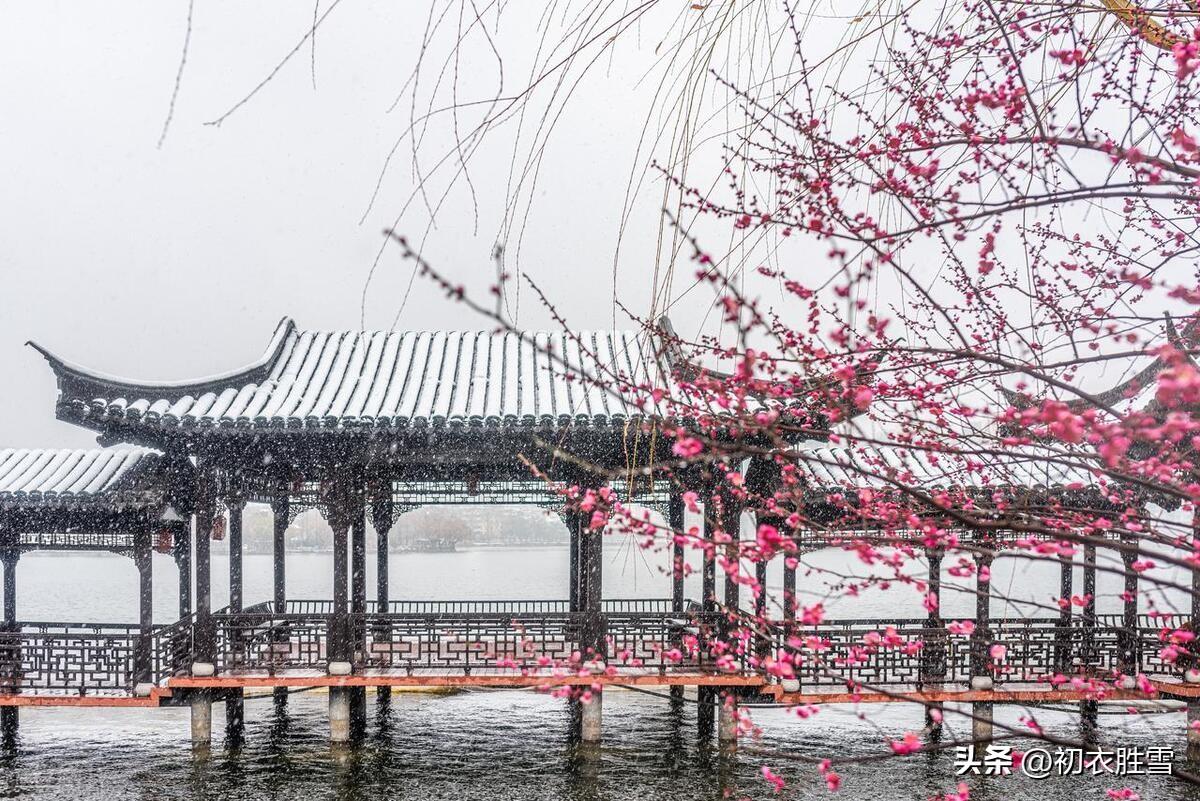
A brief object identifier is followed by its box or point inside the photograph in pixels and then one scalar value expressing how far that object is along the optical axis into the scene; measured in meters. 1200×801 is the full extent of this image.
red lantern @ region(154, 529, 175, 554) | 11.02
